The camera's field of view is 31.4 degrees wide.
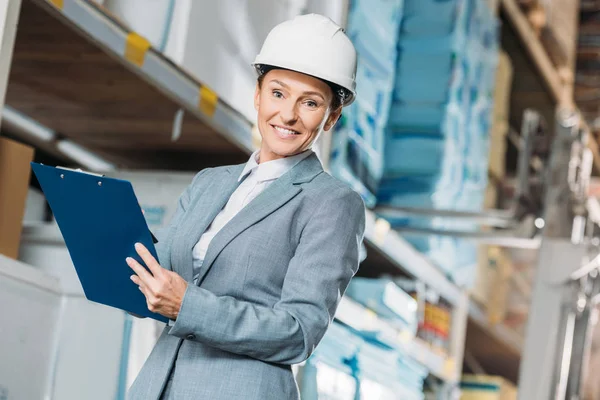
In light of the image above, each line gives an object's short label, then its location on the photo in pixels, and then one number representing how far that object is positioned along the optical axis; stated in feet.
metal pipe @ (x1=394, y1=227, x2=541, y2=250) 16.90
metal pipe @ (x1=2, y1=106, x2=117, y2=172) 12.31
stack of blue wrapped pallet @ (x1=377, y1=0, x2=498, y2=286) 16.85
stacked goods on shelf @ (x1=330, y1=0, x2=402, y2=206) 13.58
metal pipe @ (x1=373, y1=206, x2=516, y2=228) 15.94
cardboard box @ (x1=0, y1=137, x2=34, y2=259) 8.57
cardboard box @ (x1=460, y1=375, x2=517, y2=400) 22.98
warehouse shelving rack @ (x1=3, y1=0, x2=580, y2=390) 8.36
